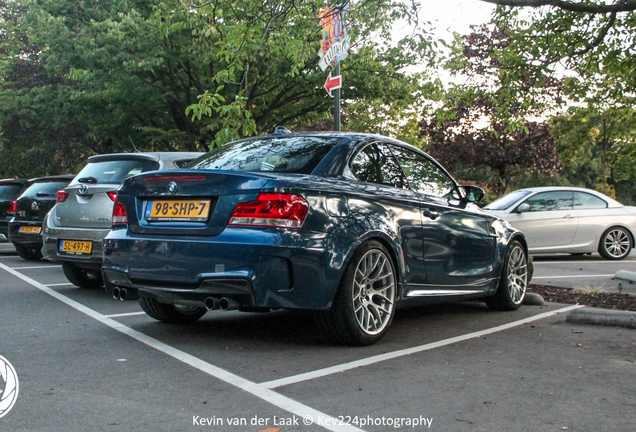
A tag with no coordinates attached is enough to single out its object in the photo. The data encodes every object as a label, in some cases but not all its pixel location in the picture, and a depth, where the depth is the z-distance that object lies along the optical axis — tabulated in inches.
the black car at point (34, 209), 493.7
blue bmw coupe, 188.4
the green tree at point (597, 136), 955.1
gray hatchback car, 321.7
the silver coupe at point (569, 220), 549.6
